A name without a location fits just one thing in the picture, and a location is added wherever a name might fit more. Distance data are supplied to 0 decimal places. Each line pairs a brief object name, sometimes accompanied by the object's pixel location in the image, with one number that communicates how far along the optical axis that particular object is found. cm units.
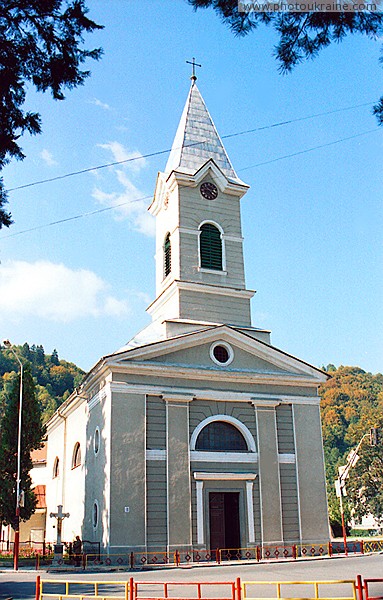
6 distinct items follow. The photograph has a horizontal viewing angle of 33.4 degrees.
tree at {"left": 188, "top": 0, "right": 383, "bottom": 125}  1077
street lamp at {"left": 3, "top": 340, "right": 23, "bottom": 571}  2703
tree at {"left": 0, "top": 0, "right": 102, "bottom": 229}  1174
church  2844
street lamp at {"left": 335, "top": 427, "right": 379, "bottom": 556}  3692
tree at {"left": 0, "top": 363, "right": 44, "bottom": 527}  3238
